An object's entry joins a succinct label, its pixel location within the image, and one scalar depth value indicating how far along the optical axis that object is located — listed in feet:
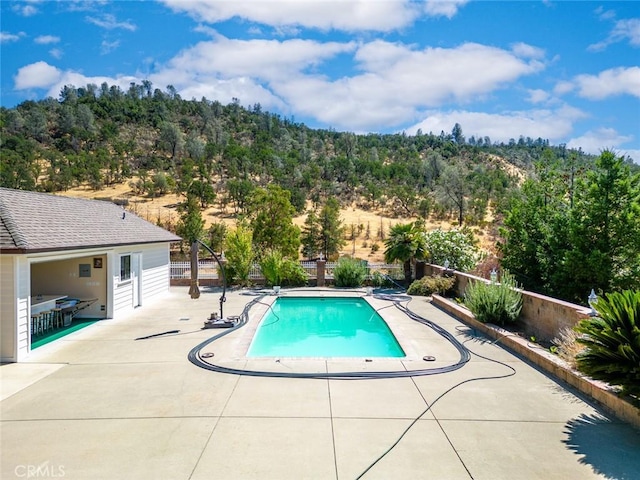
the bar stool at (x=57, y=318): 33.86
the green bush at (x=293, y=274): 59.57
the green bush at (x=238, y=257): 58.18
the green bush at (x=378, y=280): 60.08
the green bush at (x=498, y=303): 31.99
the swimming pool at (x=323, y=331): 31.04
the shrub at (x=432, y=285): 49.43
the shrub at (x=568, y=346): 21.80
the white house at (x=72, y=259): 24.79
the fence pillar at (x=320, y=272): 60.59
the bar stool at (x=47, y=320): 32.32
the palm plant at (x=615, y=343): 15.71
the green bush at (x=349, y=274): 59.72
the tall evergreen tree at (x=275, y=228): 66.39
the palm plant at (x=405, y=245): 57.88
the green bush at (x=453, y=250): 56.44
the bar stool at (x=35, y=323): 30.74
